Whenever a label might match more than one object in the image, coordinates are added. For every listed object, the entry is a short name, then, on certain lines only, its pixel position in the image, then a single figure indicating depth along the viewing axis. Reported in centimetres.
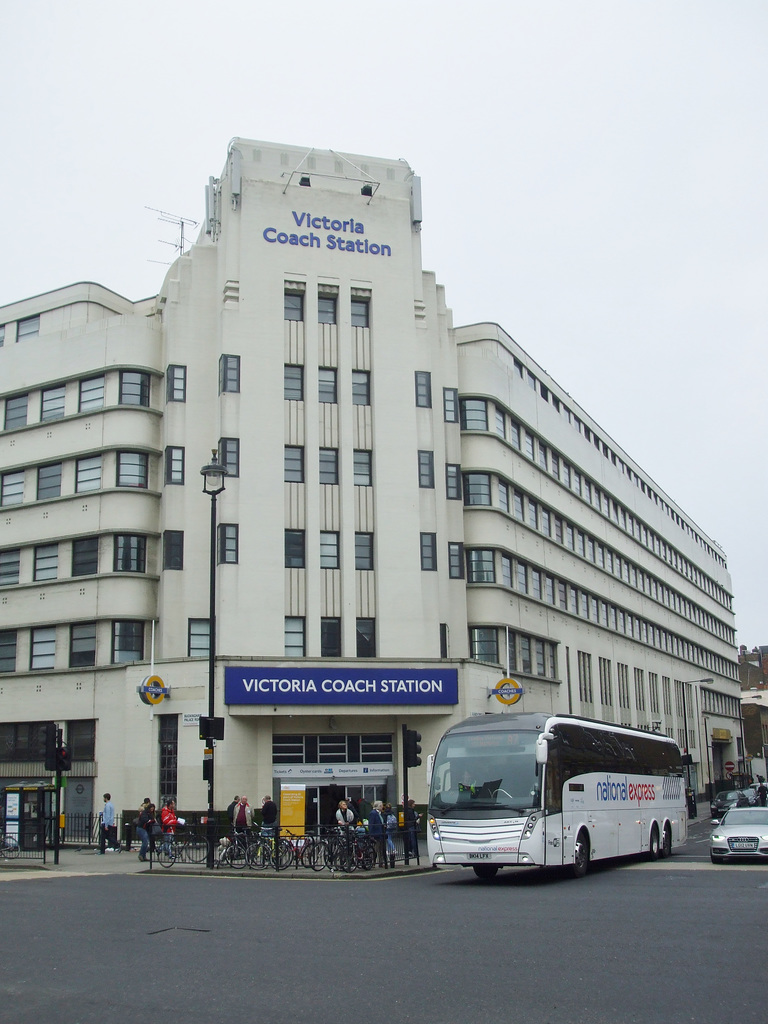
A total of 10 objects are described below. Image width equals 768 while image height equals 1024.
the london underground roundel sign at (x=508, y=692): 3847
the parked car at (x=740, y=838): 2398
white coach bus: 1964
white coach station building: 3694
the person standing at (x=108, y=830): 3155
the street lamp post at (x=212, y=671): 2459
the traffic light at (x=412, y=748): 2592
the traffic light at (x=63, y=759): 2791
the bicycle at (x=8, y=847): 2994
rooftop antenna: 5081
